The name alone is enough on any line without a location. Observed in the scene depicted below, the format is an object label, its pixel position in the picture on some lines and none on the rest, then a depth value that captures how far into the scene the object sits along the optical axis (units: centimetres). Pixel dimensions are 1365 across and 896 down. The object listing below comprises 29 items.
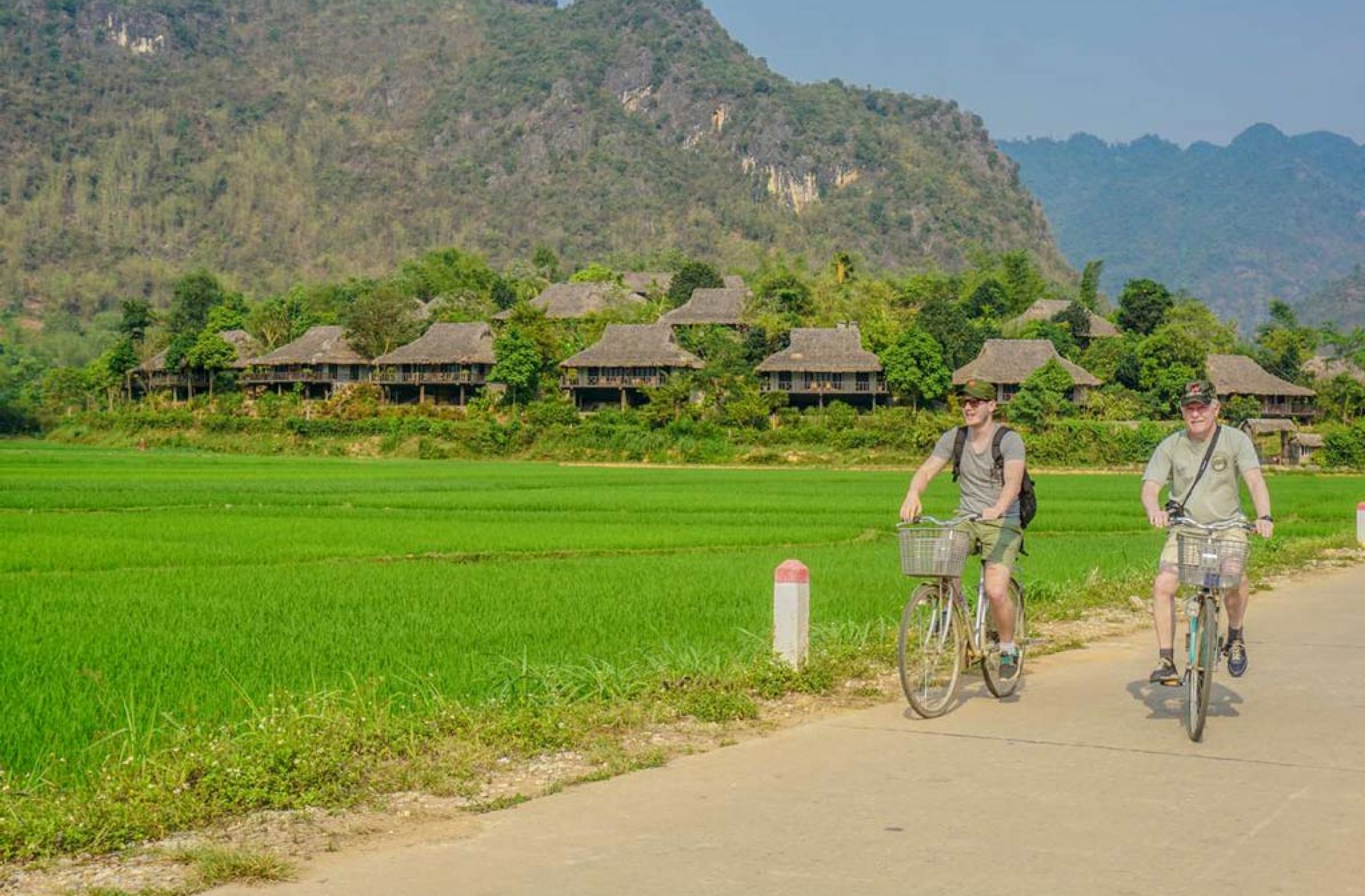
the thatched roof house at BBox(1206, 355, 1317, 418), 7456
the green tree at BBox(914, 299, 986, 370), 7381
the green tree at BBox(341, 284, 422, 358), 7894
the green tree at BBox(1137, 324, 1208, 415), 7075
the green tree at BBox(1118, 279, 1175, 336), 8500
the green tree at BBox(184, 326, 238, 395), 7844
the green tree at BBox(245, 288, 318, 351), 8456
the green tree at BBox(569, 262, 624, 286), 10588
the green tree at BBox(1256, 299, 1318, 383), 8075
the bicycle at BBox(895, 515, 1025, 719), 819
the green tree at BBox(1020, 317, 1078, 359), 7956
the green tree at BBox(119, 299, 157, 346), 9281
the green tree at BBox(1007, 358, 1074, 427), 6366
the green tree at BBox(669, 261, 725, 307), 9494
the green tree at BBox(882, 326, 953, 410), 6900
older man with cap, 839
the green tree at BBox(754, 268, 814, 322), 8062
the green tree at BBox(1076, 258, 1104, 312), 9944
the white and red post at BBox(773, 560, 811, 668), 941
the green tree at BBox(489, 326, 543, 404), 6950
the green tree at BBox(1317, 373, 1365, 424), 7475
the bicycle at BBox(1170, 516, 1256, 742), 788
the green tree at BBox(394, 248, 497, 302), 10856
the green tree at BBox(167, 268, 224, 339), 9369
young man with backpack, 880
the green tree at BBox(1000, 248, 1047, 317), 10444
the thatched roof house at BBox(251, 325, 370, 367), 7631
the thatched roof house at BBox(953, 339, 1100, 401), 6975
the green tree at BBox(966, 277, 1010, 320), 9244
